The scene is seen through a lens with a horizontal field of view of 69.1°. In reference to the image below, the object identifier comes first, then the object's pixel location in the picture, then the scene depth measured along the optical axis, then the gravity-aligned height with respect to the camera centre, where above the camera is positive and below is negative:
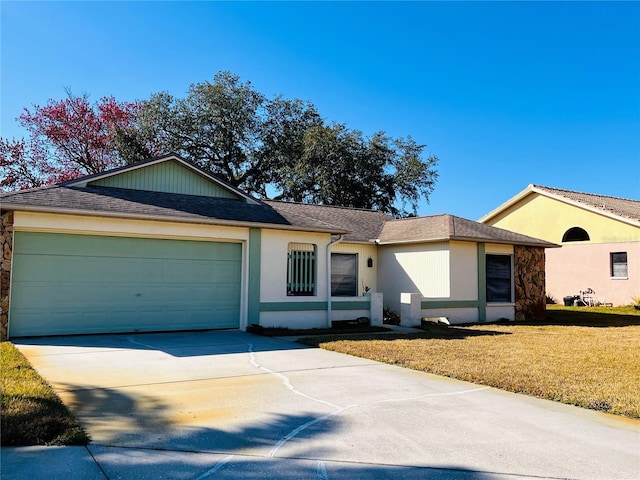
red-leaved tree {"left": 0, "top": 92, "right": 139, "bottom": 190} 27.03 +8.28
